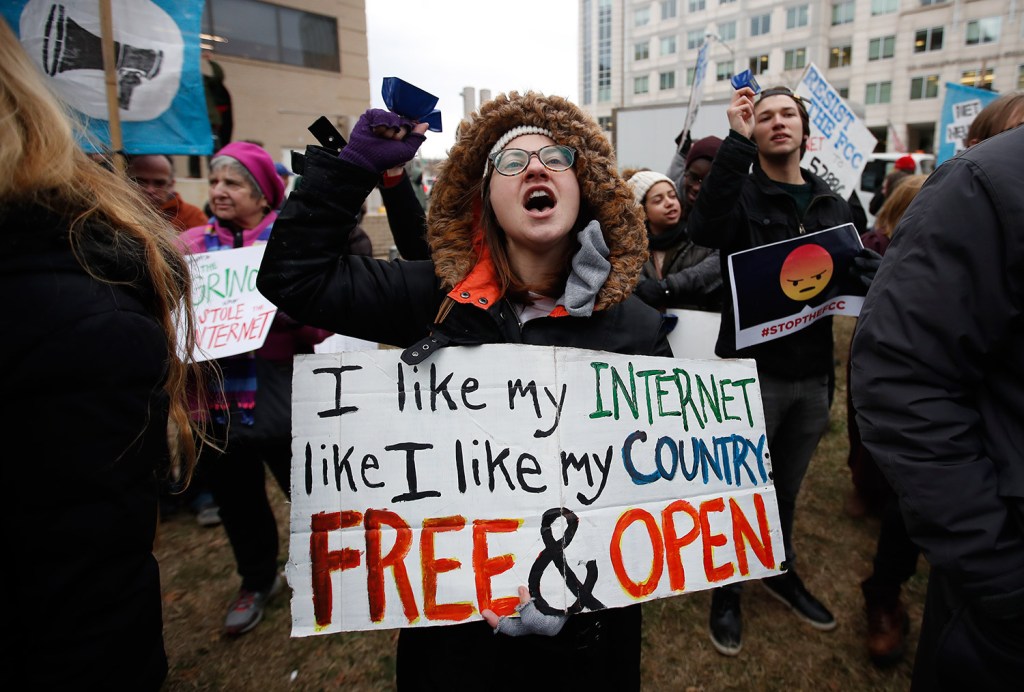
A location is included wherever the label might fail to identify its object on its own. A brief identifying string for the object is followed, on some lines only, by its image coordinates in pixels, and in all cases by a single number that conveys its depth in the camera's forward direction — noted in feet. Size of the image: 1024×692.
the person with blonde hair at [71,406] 2.91
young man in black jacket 7.85
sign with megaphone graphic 8.05
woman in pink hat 8.30
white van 41.23
